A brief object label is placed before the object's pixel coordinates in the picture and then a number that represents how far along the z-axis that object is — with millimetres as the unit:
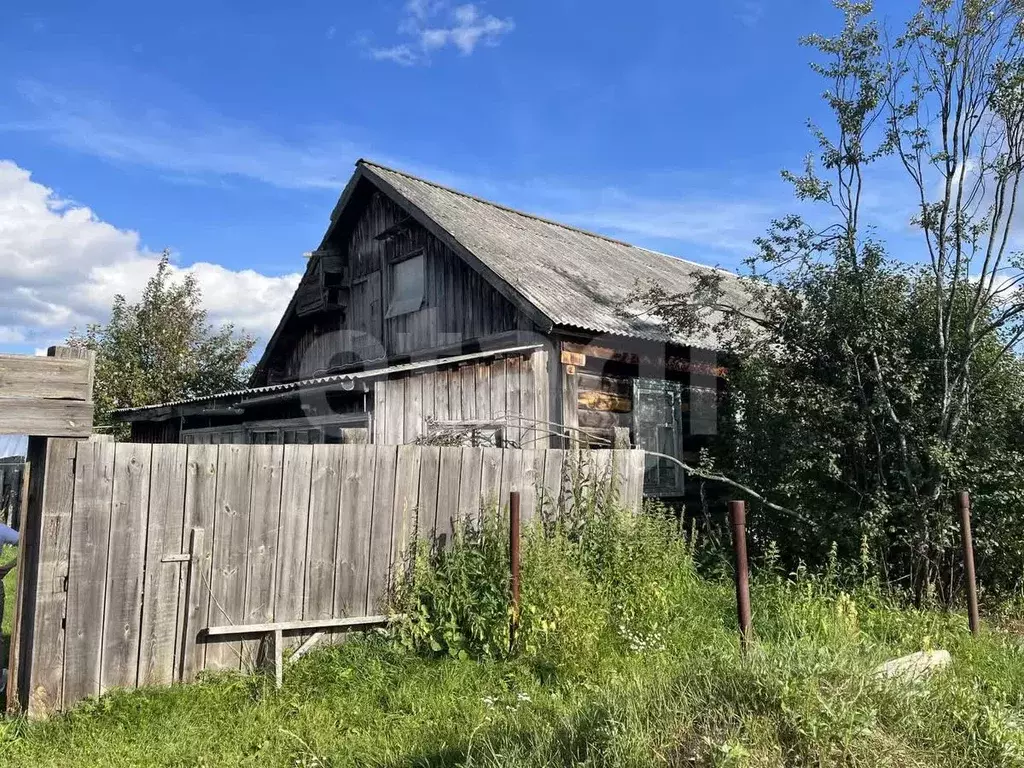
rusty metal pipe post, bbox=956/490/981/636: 6316
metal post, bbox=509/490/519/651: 5594
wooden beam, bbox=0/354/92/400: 4578
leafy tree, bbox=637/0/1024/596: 7523
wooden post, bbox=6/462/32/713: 4582
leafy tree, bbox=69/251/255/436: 18312
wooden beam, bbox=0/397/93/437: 4535
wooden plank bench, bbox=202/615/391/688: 5102
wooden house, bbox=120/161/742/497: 9438
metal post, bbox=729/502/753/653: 4656
